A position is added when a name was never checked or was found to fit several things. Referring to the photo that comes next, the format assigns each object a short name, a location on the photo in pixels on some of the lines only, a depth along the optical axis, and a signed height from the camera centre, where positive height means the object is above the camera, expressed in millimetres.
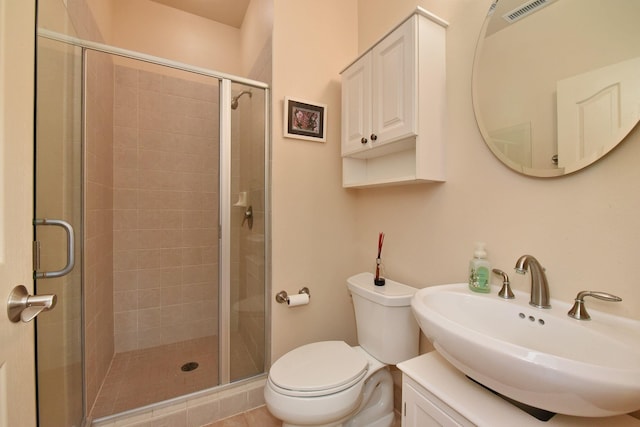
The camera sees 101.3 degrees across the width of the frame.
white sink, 495 -326
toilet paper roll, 1524 -507
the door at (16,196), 499 +34
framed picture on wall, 1562 +577
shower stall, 972 -94
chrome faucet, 837 -216
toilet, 1056 -701
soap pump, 999 -221
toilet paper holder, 1545 -493
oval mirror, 741 +444
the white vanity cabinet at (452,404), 629 -496
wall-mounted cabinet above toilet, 1162 +553
